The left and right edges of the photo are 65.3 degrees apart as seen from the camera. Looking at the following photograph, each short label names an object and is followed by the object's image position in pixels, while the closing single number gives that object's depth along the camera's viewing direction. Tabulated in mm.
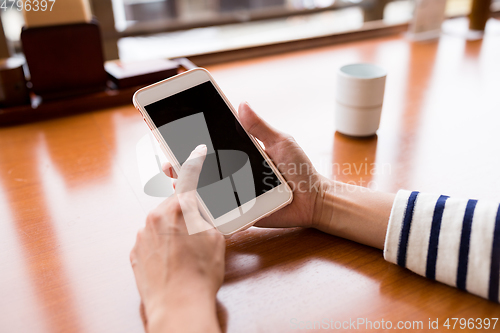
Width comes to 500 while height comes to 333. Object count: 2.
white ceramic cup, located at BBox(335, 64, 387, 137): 802
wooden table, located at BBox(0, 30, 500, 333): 478
